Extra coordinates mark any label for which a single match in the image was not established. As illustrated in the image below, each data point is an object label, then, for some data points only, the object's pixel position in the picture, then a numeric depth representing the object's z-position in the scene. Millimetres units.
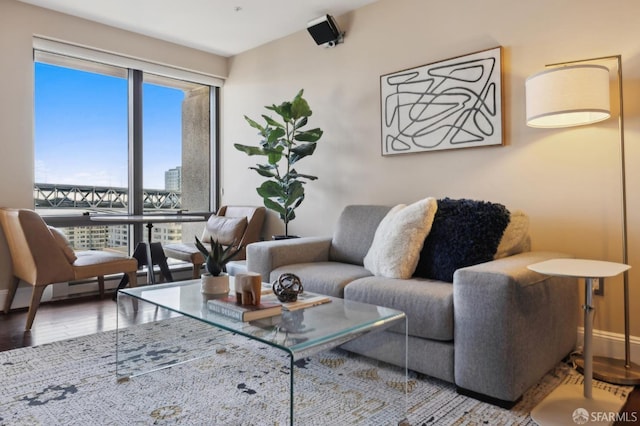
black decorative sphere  1846
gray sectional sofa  1738
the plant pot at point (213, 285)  2050
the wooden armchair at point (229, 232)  3855
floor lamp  2033
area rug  1708
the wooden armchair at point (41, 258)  2838
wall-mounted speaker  3600
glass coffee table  1415
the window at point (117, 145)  3889
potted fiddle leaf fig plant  3602
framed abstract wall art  2736
